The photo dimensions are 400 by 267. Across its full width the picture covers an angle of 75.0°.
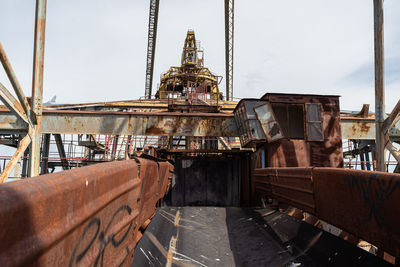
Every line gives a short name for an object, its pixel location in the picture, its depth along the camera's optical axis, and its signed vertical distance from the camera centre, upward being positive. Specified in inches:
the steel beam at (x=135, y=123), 306.2 +24.8
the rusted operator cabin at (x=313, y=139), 288.0 +7.9
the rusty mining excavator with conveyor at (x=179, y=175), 42.7 -11.2
